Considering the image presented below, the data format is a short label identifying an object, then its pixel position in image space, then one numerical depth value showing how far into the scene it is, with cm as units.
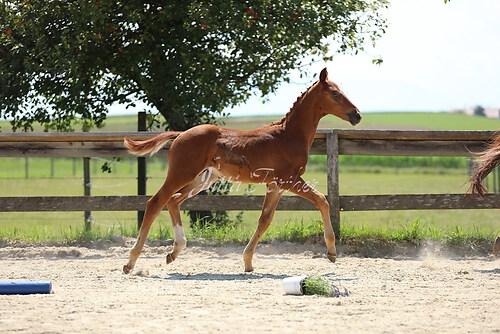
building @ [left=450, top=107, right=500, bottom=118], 16154
